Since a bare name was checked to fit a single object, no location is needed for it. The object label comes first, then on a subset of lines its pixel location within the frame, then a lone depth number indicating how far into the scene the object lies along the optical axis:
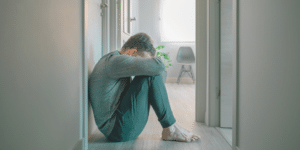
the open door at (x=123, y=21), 2.01
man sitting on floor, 1.27
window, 5.57
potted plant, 4.93
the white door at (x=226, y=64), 1.63
